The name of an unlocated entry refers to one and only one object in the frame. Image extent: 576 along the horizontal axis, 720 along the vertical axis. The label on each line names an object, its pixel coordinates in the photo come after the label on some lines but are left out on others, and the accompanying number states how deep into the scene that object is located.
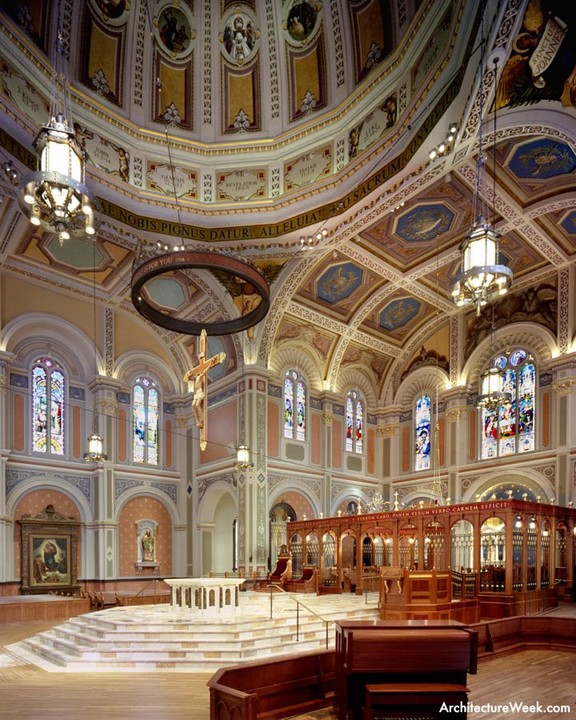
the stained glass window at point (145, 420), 18.98
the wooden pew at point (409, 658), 4.76
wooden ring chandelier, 10.86
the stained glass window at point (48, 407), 16.91
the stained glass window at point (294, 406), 19.15
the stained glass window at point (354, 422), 21.33
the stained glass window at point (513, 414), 17.94
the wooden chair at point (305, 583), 15.43
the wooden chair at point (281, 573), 15.53
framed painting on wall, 15.75
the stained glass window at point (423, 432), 20.86
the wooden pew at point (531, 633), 8.80
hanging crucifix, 11.44
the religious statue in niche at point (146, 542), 18.28
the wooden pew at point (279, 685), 4.67
